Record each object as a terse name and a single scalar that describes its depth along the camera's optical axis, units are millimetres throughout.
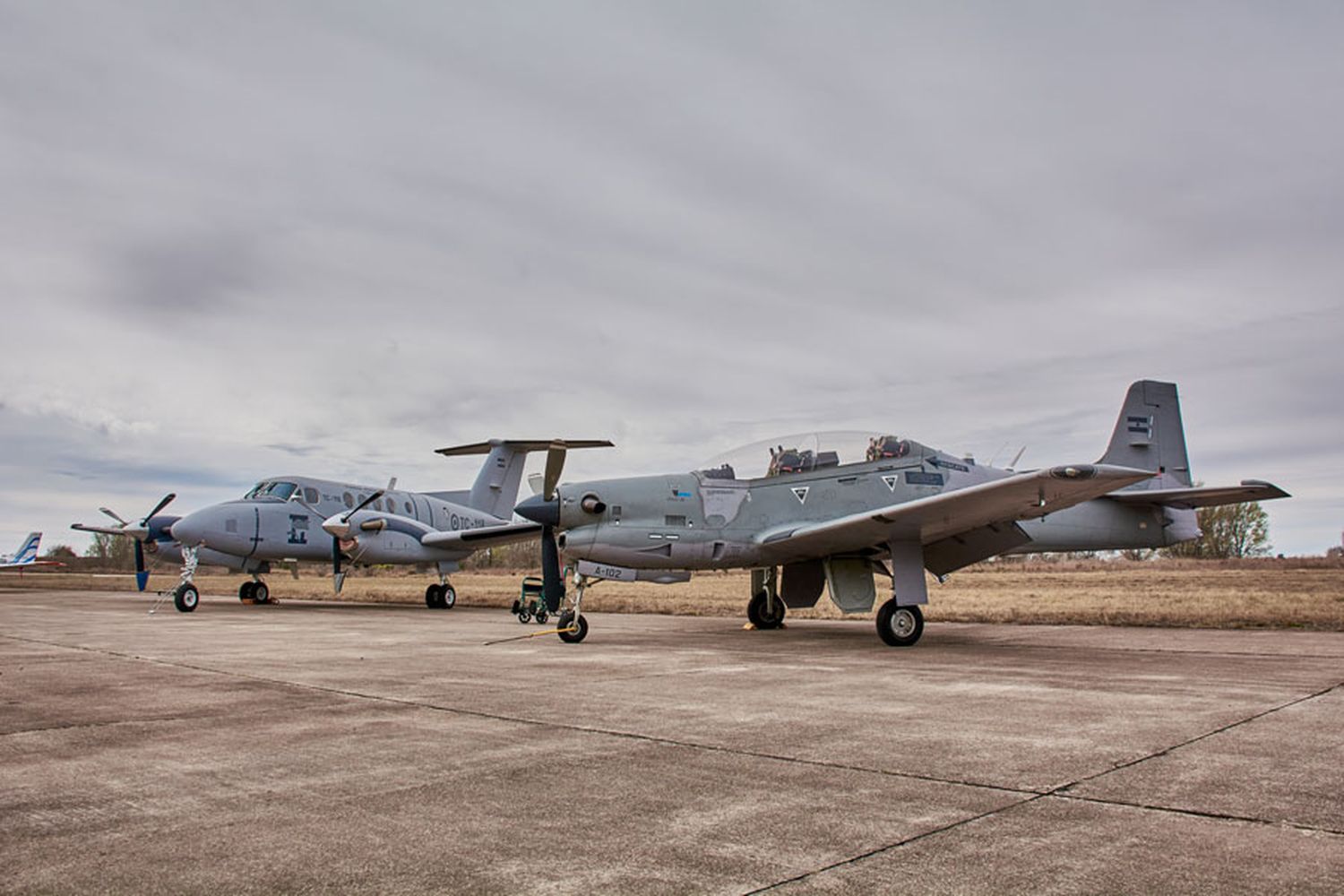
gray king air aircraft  23969
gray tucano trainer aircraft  11523
